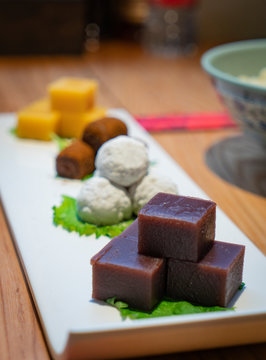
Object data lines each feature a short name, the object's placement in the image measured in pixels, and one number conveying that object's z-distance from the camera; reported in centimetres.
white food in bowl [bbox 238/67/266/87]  46
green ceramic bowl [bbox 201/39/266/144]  40
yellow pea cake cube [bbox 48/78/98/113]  49
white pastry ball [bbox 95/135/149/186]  35
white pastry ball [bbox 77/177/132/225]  35
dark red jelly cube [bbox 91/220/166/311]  27
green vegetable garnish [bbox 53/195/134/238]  34
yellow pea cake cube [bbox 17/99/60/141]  49
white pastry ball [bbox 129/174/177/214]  36
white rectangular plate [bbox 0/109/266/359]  24
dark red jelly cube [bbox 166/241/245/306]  27
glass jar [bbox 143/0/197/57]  85
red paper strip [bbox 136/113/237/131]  54
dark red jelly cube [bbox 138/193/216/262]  27
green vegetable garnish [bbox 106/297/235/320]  27
